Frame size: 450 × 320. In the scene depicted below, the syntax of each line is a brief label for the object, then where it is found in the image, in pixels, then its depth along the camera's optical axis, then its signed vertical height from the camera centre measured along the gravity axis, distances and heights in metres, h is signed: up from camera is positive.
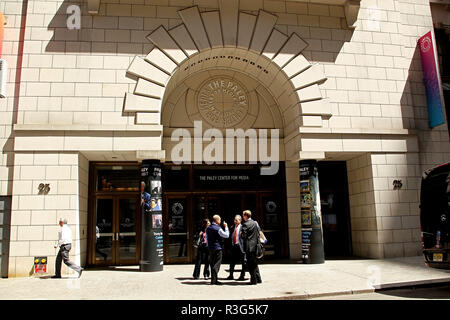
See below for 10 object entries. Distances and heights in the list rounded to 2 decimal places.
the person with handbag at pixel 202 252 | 10.78 -1.03
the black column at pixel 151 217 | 12.34 -0.02
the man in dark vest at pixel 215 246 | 9.89 -0.79
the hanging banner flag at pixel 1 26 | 13.05 +6.59
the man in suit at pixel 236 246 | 10.58 -0.87
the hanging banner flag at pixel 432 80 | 14.66 +5.06
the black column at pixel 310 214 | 13.38 -0.04
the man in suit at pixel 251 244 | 9.60 -0.75
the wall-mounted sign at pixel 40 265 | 11.83 -1.41
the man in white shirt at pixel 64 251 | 11.48 -0.97
